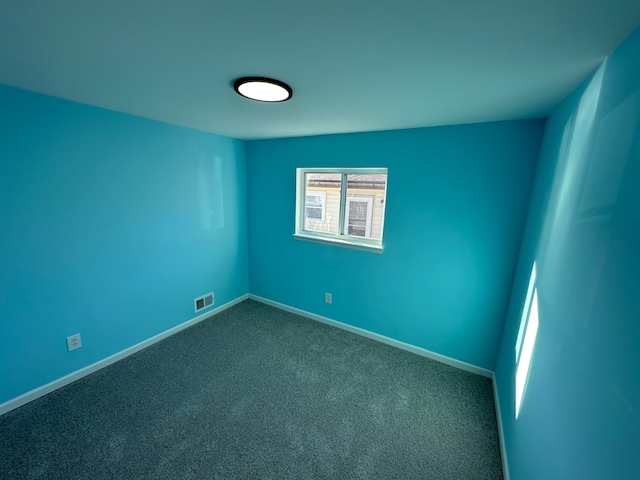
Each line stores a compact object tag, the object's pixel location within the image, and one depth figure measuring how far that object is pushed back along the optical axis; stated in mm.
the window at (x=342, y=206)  2576
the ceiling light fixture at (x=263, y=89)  1261
